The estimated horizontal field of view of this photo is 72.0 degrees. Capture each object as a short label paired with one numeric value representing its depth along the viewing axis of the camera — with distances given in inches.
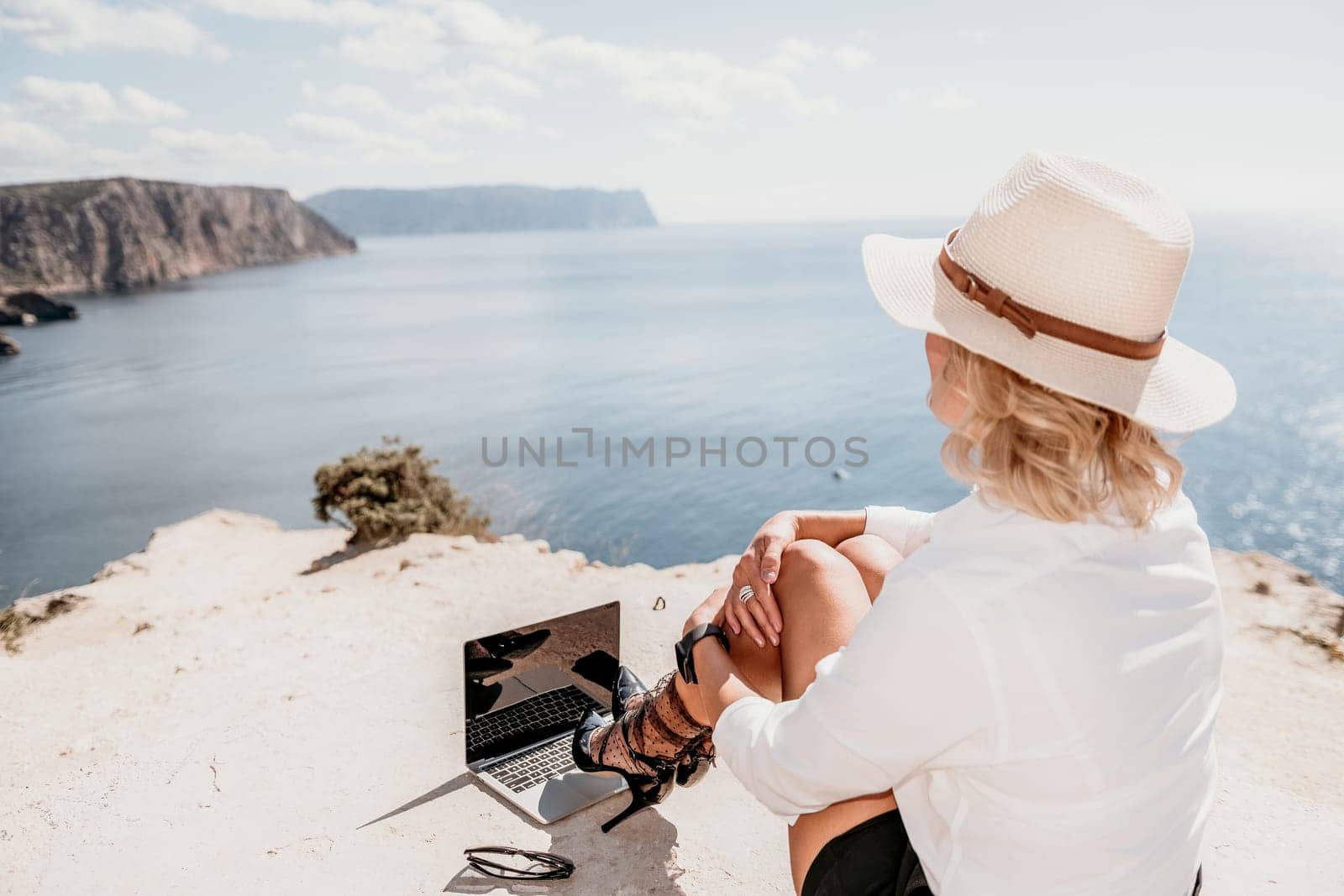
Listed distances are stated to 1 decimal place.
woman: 49.6
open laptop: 128.9
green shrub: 373.7
